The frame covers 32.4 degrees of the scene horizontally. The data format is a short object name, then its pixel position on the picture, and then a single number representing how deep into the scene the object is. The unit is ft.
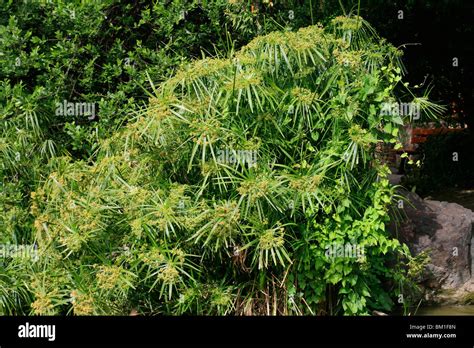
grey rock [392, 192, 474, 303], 22.43
